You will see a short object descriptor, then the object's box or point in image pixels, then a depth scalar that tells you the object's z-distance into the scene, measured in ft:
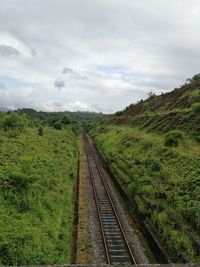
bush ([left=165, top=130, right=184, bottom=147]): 77.17
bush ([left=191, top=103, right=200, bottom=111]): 94.80
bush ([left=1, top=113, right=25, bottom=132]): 103.02
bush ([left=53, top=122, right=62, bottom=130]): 213.51
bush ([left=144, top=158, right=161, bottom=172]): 66.24
